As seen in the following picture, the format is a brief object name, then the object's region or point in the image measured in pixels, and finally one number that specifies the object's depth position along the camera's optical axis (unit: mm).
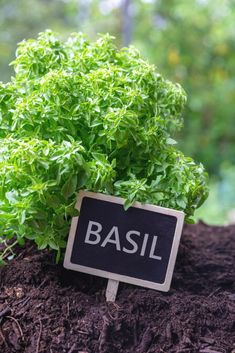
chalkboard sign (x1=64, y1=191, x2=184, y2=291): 675
